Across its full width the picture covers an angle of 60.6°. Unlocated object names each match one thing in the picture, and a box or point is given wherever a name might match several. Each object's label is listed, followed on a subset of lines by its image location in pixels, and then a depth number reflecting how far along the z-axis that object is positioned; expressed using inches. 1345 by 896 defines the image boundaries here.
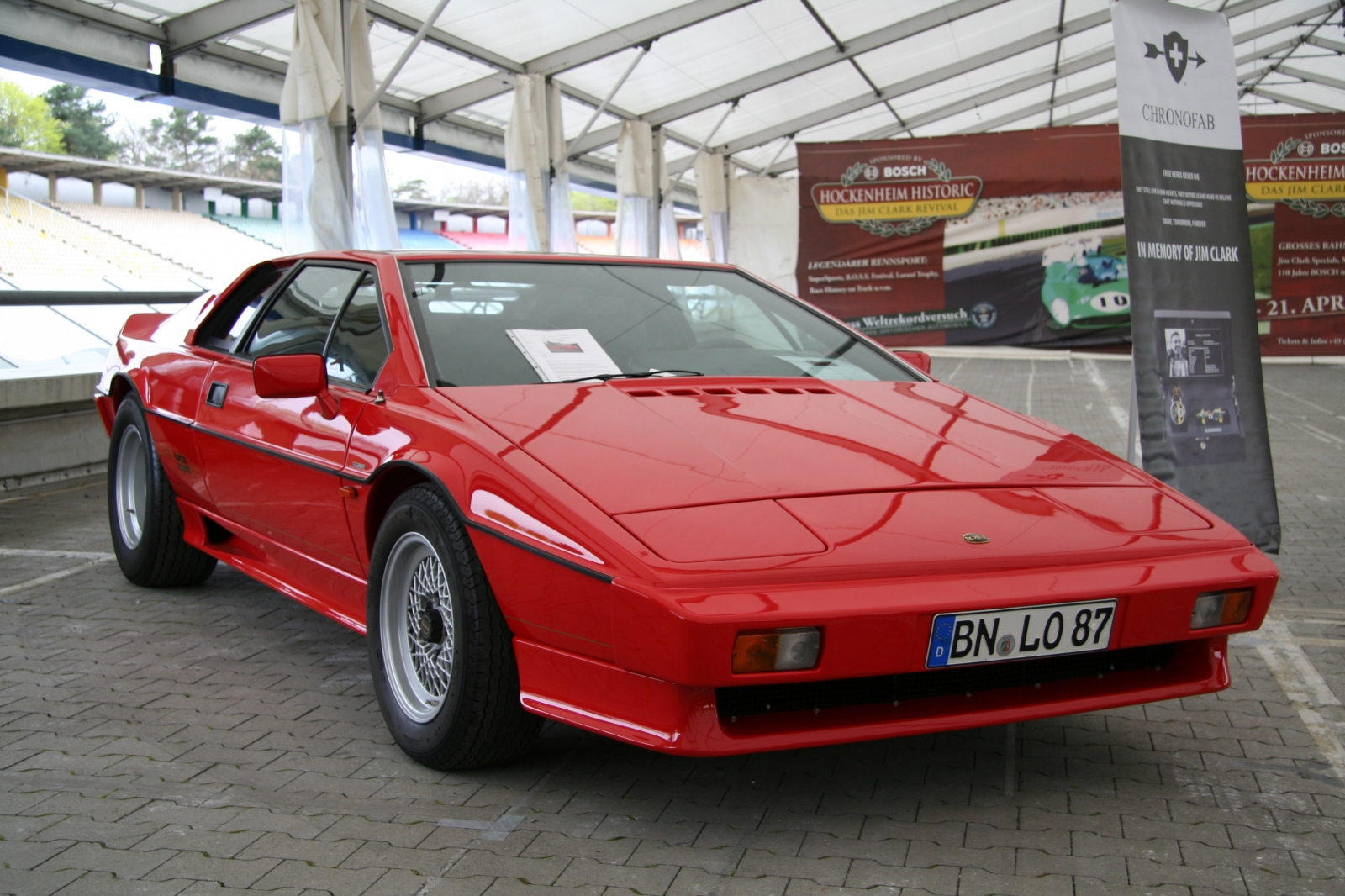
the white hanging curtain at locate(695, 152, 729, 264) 835.4
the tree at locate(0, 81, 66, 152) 2279.8
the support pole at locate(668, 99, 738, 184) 738.9
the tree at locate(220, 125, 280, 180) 2338.8
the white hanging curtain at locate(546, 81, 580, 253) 596.4
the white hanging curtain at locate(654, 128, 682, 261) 755.4
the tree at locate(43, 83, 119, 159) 2326.5
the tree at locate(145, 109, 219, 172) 2418.8
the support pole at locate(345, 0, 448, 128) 408.8
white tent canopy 468.8
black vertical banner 179.5
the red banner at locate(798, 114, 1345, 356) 614.2
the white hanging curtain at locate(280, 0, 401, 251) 385.7
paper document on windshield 118.0
